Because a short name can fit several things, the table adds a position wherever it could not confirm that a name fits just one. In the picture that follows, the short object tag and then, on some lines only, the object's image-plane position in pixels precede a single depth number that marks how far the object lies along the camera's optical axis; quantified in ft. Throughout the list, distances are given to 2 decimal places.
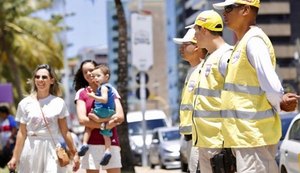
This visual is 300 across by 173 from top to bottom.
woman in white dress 31.50
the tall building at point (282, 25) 314.55
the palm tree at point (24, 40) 152.35
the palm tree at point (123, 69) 68.69
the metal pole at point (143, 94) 92.17
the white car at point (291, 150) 42.75
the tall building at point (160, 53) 561.84
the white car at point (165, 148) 92.27
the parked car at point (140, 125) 109.40
